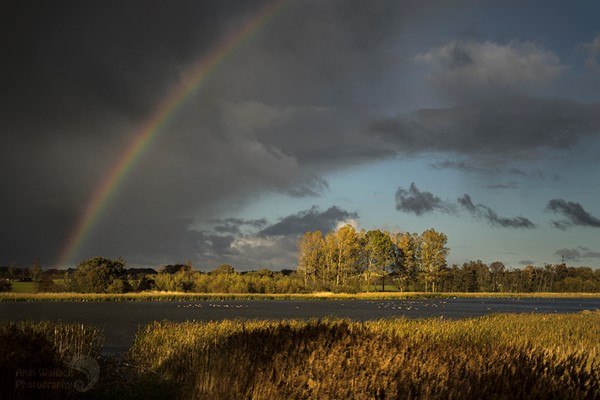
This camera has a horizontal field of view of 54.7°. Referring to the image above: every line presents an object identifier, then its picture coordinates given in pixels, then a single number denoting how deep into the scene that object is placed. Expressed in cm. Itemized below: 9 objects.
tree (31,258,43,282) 10662
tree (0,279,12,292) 10373
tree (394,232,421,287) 12425
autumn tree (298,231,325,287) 11850
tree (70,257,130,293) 10144
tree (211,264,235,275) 12517
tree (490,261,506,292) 17475
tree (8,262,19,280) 15230
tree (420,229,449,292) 12569
